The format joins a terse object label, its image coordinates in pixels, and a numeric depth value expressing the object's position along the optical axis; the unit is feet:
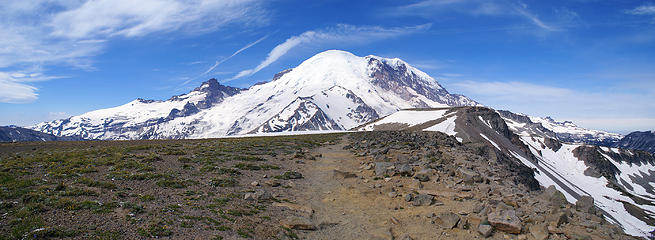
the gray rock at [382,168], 100.98
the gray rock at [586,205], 58.23
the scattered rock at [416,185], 84.81
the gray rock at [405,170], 96.84
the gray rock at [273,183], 90.22
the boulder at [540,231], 50.31
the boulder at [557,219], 52.32
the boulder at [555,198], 61.30
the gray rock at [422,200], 73.93
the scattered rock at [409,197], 76.78
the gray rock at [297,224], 61.72
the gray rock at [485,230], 55.77
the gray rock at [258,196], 74.64
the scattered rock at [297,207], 71.77
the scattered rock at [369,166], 110.54
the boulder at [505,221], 54.19
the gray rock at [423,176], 90.99
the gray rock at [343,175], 102.92
